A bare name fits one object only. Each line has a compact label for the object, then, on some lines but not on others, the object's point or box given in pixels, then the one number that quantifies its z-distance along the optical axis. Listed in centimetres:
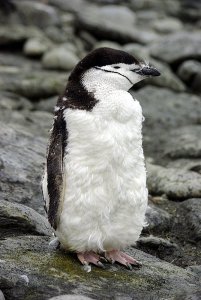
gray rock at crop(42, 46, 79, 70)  2055
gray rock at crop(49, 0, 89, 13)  3122
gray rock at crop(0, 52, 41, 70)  1982
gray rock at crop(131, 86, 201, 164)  1569
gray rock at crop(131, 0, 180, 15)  3624
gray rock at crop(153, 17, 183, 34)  3074
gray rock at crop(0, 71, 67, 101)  1782
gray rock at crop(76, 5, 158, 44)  2563
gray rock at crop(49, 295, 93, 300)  574
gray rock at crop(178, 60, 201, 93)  2019
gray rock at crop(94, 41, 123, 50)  2429
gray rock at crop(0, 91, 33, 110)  1607
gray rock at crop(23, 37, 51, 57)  2217
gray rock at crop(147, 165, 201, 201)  1060
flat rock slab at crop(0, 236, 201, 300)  610
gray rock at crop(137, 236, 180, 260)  865
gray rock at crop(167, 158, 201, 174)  1224
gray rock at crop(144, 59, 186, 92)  1930
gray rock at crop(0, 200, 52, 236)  746
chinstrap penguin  651
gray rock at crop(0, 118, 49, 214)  914
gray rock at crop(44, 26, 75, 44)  2461
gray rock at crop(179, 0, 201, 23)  3473
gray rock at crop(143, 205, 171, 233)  939
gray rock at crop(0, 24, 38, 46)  2287
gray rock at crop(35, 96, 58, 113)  1695
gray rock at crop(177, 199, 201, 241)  940
